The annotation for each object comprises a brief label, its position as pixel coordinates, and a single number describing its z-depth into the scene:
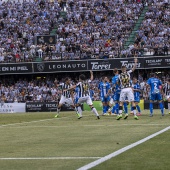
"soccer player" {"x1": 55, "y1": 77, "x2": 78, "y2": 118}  32.31
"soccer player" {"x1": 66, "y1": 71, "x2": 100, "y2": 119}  27.31
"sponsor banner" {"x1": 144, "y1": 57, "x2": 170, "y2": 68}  49.94
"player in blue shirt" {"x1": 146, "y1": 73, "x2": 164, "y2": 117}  28.47
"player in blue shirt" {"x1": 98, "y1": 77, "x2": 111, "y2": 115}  32.65
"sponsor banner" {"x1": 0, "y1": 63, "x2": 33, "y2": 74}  53.75
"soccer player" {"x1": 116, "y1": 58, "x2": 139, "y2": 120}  25.14
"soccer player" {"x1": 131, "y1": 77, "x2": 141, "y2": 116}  31.76
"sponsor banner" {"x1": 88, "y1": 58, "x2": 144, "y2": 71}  50.59
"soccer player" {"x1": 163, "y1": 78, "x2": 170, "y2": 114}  34.75
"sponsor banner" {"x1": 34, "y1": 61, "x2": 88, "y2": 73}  52.47
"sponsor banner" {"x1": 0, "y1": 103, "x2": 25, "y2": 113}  48.81
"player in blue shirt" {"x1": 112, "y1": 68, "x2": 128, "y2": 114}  26.94
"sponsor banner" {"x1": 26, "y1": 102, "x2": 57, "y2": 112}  48.16
